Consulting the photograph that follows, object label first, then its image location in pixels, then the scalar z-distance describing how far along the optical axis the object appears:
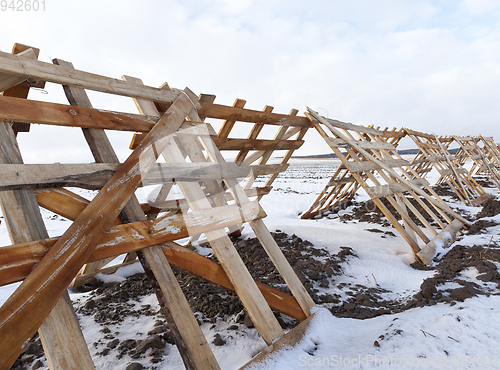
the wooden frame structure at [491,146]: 12.58
